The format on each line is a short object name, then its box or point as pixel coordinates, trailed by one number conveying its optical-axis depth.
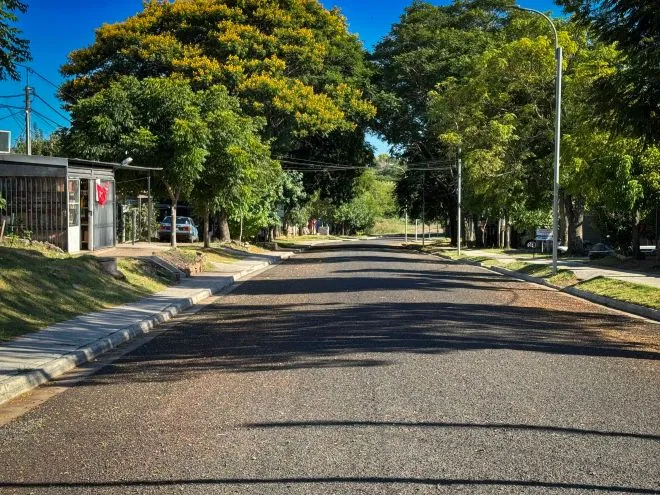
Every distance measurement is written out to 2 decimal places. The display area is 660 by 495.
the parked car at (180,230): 43.28
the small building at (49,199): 21.72
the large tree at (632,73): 13.48
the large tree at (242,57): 36.28
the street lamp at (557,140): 22.80
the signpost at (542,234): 31.40
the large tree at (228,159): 28.82
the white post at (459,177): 38.52
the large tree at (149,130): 27.11
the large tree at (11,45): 11.77
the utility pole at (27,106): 36.57
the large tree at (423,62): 45.47
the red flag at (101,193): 24.25
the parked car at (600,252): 30.59
